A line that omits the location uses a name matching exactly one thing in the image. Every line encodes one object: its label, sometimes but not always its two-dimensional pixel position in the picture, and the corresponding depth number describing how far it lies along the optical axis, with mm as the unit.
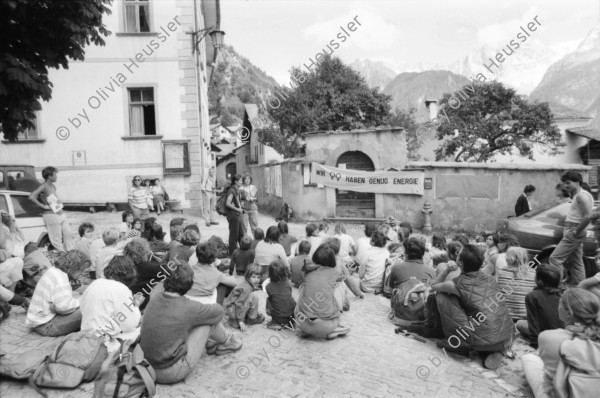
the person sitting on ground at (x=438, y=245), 7982
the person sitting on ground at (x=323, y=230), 8350
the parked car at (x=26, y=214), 8258
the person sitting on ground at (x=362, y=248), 7506
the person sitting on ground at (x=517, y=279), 5609
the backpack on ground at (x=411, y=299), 5582
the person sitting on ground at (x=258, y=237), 7742
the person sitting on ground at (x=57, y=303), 4875
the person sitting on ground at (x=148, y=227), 7215
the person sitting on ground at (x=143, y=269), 5457
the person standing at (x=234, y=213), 8695
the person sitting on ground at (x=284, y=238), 8344
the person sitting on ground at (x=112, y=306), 4430
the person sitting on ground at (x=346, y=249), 8372
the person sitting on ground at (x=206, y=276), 4957
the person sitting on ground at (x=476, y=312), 4660
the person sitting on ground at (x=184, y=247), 6156
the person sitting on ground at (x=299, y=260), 6879
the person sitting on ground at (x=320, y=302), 5172
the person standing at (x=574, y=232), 5867
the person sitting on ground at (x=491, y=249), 6484
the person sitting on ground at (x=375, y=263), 7297
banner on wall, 14295
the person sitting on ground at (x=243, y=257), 6985
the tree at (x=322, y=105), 32156
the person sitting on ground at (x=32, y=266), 6242
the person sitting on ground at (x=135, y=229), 8142
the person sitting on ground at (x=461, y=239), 6965
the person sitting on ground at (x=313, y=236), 7703
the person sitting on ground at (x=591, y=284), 4555
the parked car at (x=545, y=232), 7230
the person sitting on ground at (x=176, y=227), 7117
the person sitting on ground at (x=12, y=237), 6457
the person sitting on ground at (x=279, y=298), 5520
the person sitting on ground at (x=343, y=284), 5855
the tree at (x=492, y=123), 26562
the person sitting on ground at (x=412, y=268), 5765
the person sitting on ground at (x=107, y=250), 6441
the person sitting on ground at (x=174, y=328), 3877
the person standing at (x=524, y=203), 10964
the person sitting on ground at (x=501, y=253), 6172
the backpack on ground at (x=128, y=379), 3490
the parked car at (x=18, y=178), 12584
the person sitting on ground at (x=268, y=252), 6883
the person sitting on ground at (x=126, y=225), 8033
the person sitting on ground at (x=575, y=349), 3316
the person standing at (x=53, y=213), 7973
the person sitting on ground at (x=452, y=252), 6616
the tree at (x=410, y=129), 36594
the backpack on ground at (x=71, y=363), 3932
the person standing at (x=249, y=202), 9666
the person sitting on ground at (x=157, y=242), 6840
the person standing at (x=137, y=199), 10016
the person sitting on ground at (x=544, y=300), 4754
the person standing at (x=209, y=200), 14552
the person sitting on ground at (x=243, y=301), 5504
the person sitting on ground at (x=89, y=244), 7177
